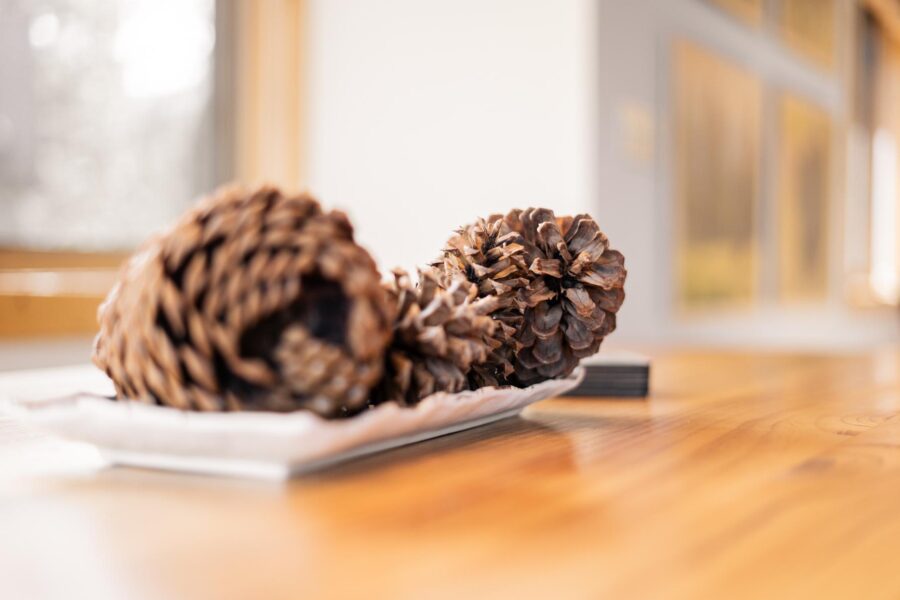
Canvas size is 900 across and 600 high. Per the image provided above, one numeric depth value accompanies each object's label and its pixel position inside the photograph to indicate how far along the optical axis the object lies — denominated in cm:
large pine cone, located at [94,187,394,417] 38
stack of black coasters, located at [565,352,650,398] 76
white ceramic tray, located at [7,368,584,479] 38
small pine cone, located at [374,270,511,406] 45
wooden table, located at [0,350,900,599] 27
